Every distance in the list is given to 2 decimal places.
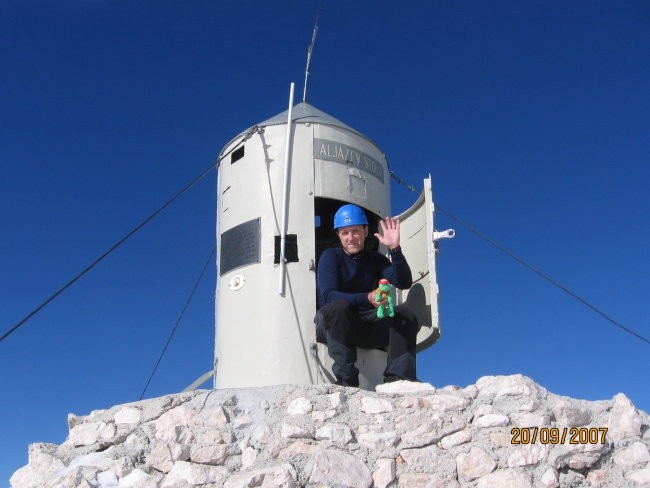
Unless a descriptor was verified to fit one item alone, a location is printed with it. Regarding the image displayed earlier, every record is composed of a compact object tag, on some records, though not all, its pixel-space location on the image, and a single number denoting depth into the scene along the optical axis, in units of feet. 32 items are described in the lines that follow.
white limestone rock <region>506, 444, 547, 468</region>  15.25
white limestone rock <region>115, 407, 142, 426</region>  17.79
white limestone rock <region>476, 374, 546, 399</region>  17.04
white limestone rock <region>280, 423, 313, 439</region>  16.46
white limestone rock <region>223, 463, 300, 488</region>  15.07
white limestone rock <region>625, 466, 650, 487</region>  15.02
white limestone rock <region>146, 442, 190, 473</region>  16.17
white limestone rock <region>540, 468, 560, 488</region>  14.87
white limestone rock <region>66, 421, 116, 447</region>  17.44
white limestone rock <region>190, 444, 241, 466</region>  16.12
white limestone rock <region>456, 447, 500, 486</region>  15.28
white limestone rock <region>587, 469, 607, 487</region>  15.14
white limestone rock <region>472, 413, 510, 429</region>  16.16
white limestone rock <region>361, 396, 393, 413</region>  17.15
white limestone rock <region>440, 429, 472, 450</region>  15.96
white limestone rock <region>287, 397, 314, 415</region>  17.14
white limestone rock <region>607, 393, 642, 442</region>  16.02
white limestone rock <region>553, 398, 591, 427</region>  16.14
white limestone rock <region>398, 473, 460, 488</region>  15.10
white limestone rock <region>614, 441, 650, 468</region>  15.46
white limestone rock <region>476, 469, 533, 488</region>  14.83
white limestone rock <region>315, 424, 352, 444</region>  16.25
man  20.68
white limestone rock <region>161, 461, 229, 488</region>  15.61
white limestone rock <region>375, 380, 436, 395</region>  17.88
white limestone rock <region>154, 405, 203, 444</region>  16.75
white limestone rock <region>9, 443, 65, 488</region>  16.61
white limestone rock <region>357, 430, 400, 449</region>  16.12
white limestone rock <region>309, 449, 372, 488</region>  15.16
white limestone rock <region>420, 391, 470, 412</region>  16.80
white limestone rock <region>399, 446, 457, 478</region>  15.47
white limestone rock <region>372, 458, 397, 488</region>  15.26
